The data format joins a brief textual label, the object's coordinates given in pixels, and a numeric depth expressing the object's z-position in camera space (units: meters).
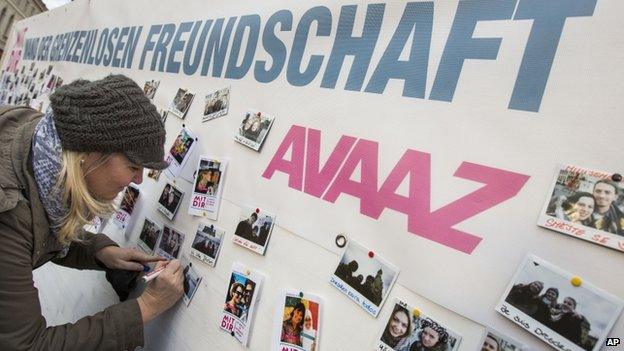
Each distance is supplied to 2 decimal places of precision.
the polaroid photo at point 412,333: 0.63
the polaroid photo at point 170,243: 1.10
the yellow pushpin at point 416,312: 0.66
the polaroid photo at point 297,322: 0.77
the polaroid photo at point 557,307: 0.51
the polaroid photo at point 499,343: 0.56
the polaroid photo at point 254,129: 0.96
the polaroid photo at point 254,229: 0.90
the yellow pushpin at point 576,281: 0.53
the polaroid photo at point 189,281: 1.01
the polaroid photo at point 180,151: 1.17
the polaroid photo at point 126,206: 1.33
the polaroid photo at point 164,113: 1.33
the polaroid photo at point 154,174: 1.27
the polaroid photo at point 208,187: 1.04
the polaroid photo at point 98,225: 1.46
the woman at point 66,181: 0.74
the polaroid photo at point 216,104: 1.10
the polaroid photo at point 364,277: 0.70
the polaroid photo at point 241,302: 0.87
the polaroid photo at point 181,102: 1.25
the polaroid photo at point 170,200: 1.15
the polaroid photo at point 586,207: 0.52
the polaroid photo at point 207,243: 0.99
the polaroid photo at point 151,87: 1.43
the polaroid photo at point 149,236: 1.19
